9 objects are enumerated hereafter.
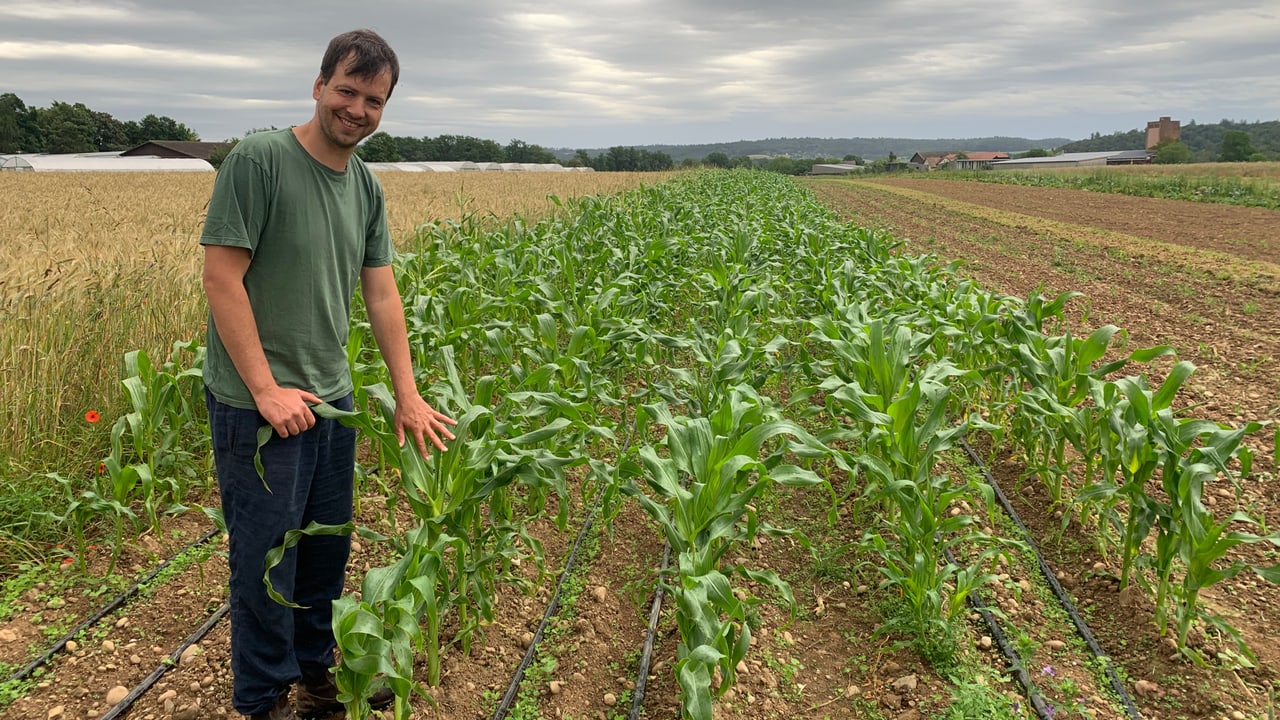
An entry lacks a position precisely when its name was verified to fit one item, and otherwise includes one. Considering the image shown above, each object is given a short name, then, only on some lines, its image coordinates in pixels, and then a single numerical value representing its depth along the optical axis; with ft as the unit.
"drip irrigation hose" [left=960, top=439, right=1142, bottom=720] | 9.37
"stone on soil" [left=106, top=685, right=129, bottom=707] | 8.94
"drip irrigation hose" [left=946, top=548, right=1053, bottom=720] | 9.04
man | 6.63
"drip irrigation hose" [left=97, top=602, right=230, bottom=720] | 8.75
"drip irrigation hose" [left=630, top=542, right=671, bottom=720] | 8.93
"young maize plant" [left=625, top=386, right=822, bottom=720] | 7.93
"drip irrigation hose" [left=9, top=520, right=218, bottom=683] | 9.39
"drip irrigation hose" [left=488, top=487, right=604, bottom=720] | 8.98
